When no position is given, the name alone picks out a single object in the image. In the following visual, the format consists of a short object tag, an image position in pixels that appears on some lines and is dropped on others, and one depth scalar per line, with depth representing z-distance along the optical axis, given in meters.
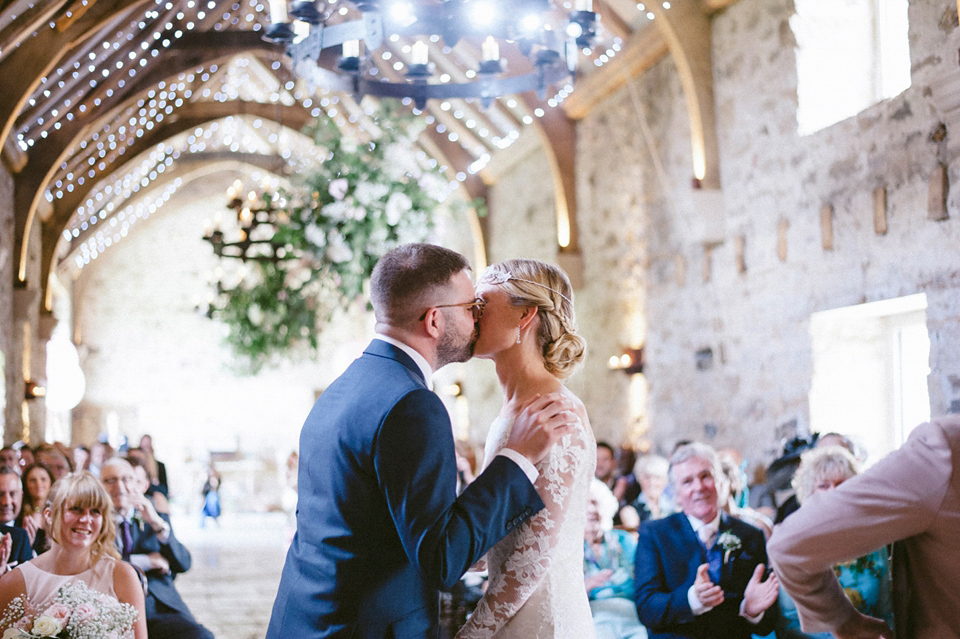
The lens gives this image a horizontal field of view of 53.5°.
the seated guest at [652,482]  5.25
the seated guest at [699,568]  2.84
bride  1.82
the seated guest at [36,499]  4.31
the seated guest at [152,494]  4.52
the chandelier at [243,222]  7.68
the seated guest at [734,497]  3.28
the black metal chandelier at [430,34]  3.80
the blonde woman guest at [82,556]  2.96
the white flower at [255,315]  6.83
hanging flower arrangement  5.52
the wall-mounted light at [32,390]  10.75
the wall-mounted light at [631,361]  8.28
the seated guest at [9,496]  4.01
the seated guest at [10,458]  4.71
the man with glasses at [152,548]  3.93
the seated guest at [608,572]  3.53
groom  1.61
